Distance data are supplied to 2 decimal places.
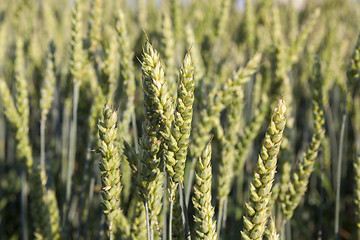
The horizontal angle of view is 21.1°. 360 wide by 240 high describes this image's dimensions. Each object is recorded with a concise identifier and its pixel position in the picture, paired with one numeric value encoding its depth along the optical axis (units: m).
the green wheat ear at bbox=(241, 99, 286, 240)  0.56
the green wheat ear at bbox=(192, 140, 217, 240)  0.57
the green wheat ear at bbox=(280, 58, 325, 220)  0.65
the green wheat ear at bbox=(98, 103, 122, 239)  0.58
